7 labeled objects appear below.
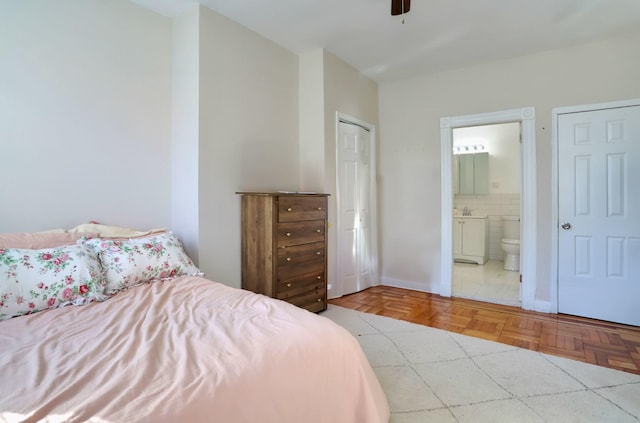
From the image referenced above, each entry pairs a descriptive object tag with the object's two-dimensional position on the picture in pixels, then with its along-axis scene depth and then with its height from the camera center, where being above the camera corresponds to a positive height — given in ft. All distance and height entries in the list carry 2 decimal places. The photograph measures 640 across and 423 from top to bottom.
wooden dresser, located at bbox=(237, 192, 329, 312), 8.73 -1.09
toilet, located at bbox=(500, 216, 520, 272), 16.57 -1.87
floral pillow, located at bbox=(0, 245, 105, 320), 4.93 -1.14
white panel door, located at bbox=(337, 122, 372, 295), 12.25 -0.08
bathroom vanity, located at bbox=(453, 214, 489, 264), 18.02 -1.86
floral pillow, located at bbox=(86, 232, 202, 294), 6.21 -1.05
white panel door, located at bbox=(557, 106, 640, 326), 9.69 -0.29
